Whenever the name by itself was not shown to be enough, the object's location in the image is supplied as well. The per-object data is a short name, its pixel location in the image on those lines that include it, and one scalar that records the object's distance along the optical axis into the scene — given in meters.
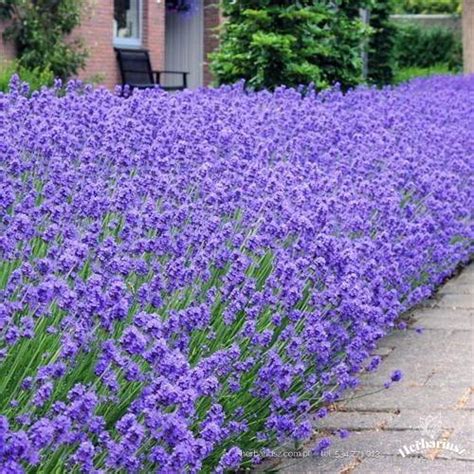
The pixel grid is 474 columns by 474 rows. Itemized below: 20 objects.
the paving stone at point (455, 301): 9.55
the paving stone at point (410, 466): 5.47
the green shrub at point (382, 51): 32.12
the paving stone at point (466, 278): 10.68
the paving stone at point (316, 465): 5.52
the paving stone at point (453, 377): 7.07
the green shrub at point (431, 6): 55.13
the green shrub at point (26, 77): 16.28
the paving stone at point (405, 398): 6.59
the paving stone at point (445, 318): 8.75
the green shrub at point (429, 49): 45.89
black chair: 25.71
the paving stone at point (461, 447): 5.67
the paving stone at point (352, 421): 6.22
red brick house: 24.92
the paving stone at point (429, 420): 6.17
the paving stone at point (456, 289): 10.13
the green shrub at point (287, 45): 17.45
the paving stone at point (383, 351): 7.84
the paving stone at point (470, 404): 6.56
